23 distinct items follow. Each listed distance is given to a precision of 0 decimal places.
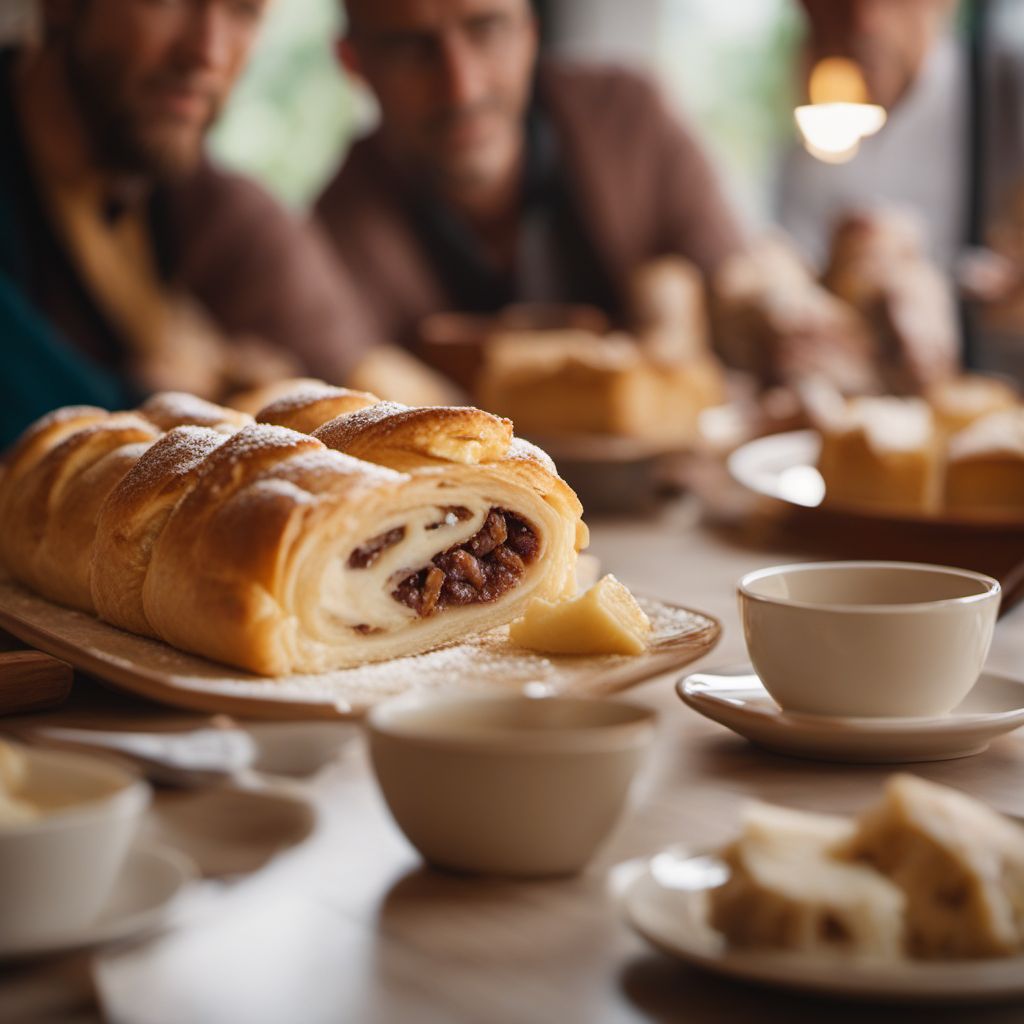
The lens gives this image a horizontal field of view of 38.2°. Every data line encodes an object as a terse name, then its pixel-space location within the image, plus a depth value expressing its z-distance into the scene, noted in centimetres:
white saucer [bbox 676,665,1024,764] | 103
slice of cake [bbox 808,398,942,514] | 216
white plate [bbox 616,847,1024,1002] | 65
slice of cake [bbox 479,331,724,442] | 281
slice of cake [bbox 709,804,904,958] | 67
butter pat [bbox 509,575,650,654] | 123
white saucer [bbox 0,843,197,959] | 69
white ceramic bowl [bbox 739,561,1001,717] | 104
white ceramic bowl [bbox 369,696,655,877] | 79
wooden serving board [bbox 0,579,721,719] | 111
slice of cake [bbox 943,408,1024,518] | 207
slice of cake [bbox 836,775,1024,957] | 68
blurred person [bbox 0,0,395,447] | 343
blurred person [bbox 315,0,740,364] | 438
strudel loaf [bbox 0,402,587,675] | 120
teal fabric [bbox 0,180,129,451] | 309
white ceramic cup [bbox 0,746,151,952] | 67
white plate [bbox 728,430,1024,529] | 190
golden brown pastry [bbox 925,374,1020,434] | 267
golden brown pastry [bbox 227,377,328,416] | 165
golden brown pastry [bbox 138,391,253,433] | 156
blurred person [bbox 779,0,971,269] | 497
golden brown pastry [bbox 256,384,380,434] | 152
